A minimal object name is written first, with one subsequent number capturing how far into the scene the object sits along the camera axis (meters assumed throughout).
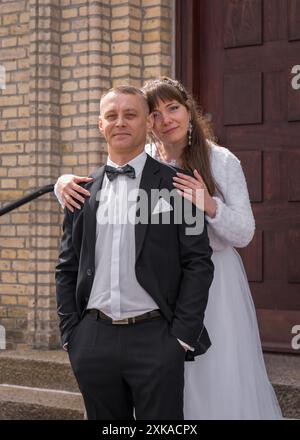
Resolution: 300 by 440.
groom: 2.97
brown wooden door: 5.54
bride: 3.44
